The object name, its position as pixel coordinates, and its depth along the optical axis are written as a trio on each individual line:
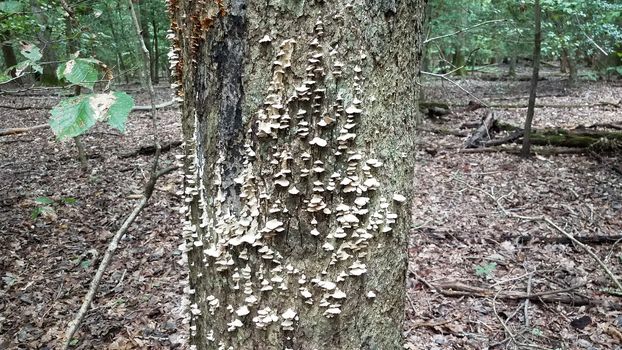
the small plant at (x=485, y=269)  4.40
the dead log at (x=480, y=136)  8.72
